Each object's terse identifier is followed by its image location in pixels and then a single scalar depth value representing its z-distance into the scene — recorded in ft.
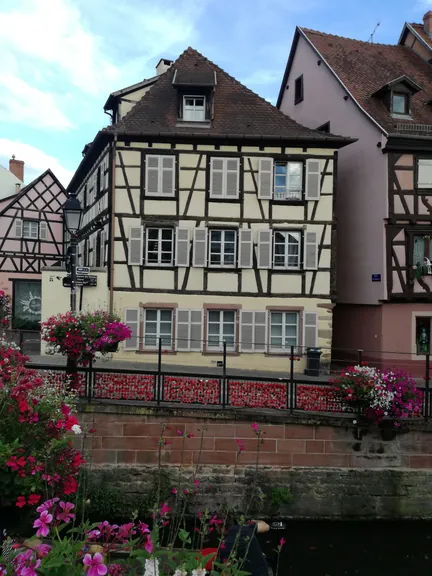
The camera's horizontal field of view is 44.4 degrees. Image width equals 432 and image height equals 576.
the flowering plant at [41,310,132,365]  30.09
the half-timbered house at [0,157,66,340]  85.46
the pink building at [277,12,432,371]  52.70
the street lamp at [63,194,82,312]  31.12
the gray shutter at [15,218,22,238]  86.89
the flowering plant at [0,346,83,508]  14.99
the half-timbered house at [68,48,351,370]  52.42
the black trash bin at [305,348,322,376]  45.78
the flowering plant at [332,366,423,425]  31.14
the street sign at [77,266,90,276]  36.22
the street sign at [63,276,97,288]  33.88
